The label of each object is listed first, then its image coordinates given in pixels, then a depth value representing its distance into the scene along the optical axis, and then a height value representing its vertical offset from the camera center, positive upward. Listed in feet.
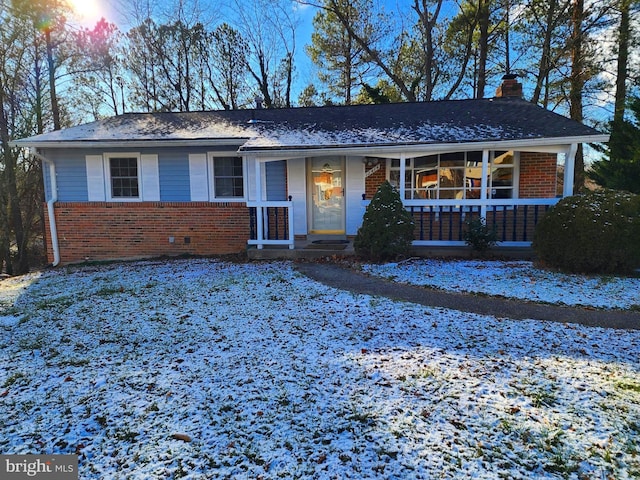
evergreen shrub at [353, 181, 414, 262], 24.61 -1.20
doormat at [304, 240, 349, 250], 28.35 -2.59
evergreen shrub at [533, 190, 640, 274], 19.77 -1.41
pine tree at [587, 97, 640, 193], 40.96 +5.32
